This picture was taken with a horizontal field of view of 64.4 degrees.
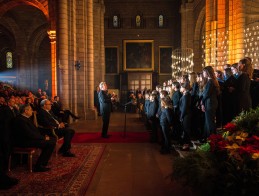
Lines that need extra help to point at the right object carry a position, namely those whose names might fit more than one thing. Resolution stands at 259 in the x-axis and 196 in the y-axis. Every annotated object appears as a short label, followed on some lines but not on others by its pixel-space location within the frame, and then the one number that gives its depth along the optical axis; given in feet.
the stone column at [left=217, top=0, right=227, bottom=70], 32.12
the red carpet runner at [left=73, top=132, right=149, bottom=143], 22.13
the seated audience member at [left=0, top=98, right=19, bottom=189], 11.96
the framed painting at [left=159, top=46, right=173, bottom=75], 68.40
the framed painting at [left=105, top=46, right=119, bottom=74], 68.58
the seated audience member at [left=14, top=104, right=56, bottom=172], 13.84
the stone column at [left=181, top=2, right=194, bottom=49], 55.47
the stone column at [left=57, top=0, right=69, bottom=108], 31.85
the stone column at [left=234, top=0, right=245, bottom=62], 29.39
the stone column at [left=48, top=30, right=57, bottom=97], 35.16
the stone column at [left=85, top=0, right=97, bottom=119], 37.20
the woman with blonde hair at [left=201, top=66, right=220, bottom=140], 14.86
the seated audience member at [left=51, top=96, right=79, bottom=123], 26.05
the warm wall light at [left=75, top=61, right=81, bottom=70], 34.43
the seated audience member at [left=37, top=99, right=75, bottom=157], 17.08
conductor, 22.64
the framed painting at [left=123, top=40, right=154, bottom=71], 68.25
